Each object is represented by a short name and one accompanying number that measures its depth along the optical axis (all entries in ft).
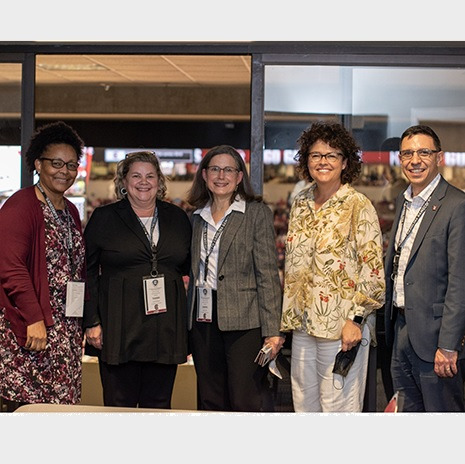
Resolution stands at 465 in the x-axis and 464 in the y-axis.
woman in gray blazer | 12.16
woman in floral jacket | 11.57
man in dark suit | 11.29
